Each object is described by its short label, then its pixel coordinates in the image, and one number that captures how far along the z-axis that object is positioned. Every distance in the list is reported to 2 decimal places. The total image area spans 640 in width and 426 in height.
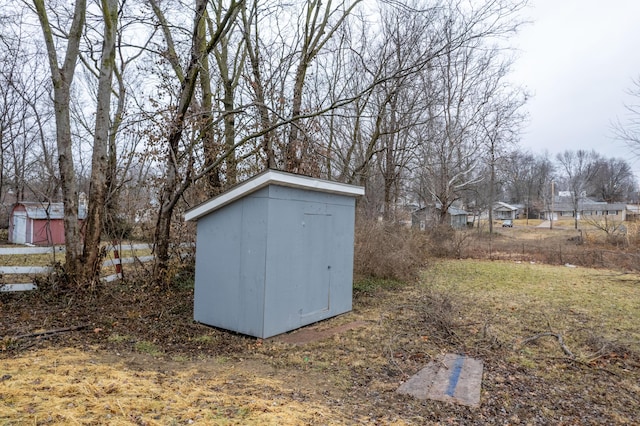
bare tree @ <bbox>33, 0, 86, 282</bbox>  6.97
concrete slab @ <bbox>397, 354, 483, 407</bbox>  3.72
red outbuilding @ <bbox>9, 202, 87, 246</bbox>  16.41
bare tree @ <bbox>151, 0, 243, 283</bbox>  6.91
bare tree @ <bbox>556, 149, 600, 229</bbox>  62.49
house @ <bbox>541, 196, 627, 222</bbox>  59.12
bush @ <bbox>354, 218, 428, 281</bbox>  10.38
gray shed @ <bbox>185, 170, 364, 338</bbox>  5.31
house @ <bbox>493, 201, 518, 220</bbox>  62.87
